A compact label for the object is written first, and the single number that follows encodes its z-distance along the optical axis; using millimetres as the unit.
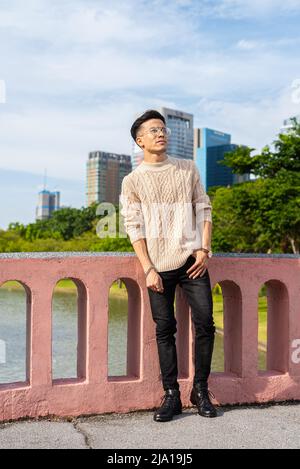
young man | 3613
